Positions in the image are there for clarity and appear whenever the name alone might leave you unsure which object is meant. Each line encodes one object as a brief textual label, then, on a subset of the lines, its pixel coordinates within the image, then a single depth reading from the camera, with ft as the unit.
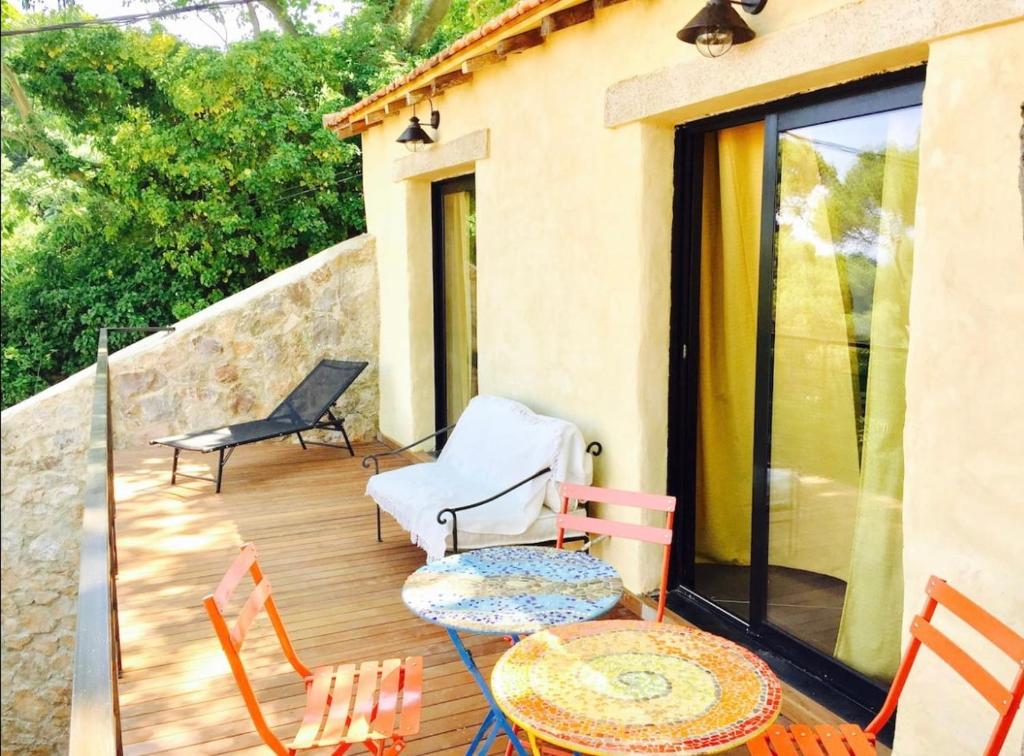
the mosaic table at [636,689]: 6.05
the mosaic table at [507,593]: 8.17
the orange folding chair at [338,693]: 7.36
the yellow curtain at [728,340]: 12.50
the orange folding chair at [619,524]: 10.33
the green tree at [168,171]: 35.04
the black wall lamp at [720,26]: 9.97
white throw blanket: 14.28
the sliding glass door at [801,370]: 10.00
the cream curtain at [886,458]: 9.70
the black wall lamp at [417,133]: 20.45
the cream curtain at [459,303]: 22.56
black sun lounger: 21.53
